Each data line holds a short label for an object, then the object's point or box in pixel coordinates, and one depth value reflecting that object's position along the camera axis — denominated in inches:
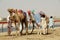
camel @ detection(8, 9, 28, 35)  588.2
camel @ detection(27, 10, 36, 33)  632.9
